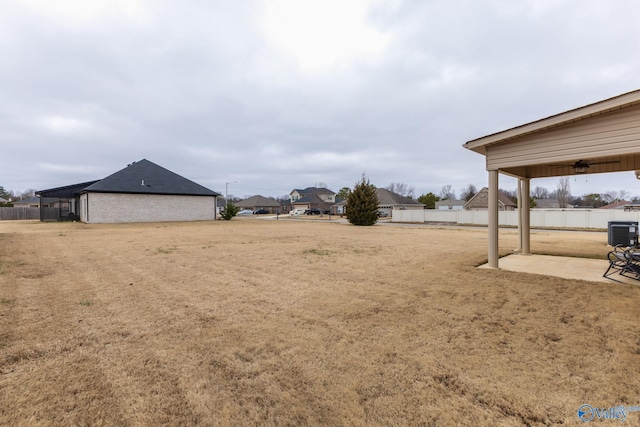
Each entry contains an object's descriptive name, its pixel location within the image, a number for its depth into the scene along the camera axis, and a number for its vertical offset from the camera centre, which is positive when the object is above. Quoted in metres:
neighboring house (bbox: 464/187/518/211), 43.19 +1.66
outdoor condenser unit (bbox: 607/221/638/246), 10.21 -0.87
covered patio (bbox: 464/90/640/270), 4.93 +1.46
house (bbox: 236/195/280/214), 76.44 +2.86
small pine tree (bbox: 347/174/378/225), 26.44 +0.82
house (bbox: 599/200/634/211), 56.41 +1.33
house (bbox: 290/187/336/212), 71.75 +3.89
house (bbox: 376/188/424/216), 51.59 +2.07
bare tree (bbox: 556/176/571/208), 65.31 +5.02
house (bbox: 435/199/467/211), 56.88 +1.69
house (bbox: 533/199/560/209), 62.79 +1.64
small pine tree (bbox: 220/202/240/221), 31.94 +0.29
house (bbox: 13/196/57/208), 31.96 +1.91
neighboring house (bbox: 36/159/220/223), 25.25 +1.90
